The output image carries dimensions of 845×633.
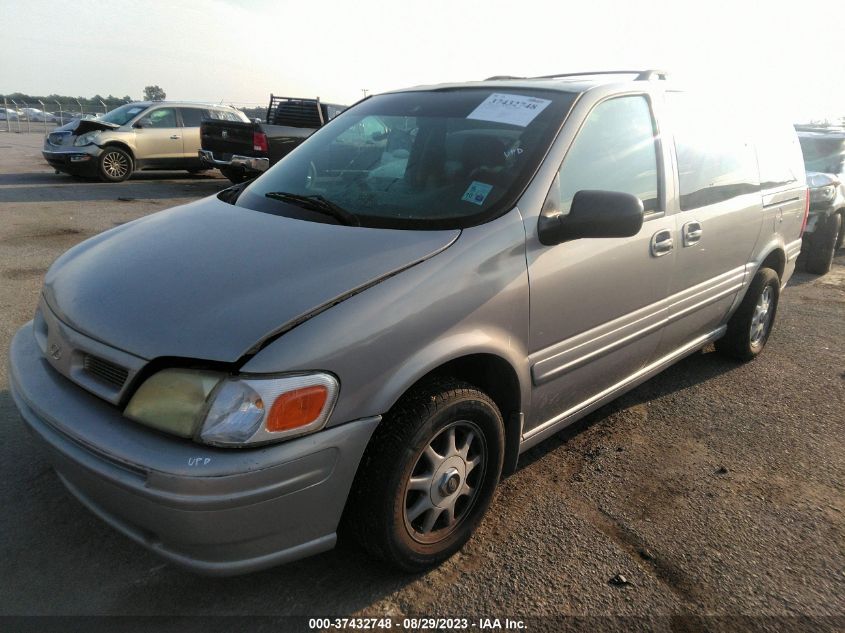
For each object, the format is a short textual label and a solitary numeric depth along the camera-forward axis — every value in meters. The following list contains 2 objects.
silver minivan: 1.83
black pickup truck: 11.53
